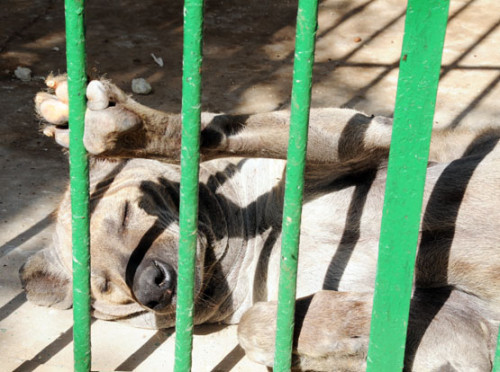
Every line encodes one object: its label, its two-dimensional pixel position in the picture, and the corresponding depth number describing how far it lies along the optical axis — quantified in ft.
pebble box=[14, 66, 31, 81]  18.34
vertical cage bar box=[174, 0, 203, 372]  6.64
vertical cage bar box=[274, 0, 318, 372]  6.54
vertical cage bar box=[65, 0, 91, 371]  6.88
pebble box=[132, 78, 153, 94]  17.82
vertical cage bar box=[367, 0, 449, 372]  6.38
